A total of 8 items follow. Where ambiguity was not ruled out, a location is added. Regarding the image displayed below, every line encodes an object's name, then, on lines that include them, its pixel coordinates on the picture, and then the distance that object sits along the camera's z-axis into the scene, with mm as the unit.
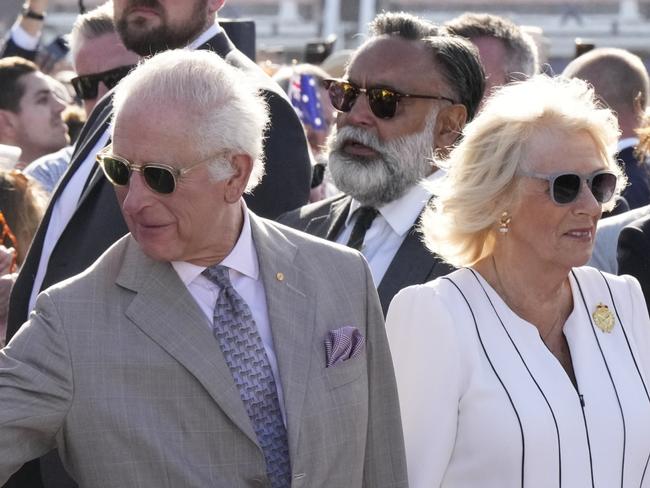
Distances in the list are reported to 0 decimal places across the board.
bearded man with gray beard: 9156
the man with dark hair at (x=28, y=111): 16078
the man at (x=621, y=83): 13102
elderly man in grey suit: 5949
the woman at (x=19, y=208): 10242
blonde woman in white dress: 6996
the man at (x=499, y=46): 11969
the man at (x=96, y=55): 12062
